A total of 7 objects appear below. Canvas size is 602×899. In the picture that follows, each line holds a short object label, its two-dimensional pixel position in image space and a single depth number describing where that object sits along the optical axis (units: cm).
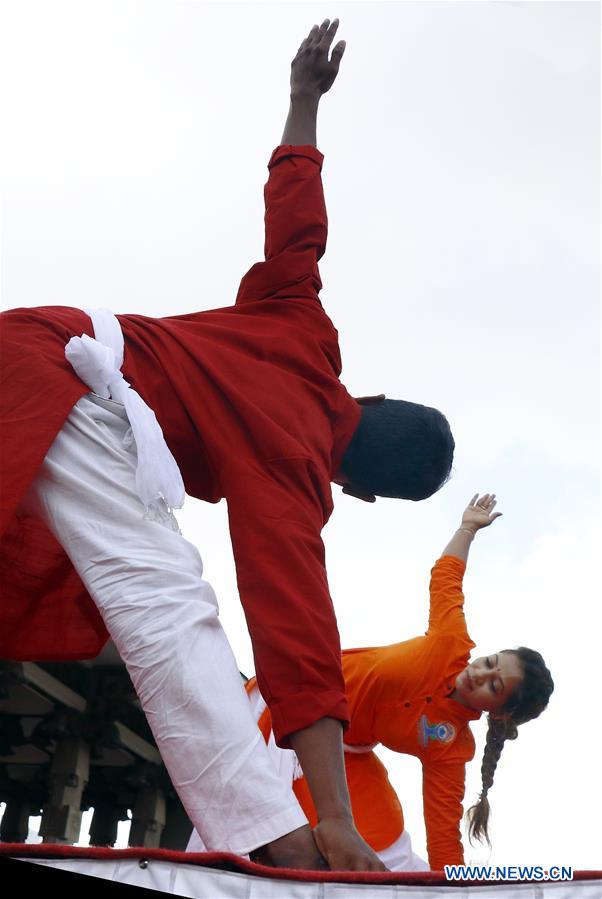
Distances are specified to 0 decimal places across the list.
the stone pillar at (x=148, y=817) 812
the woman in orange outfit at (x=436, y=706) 302
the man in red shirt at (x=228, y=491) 150
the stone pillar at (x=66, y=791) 631
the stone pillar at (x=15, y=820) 841
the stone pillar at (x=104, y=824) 897
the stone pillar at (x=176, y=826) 888
